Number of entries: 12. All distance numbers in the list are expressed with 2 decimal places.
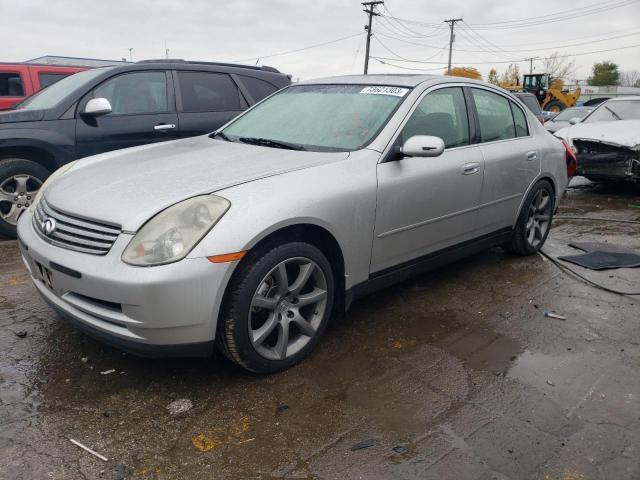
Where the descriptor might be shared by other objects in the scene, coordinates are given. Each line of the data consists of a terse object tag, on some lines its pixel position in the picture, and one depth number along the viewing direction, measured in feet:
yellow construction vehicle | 90.22
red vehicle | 26.48
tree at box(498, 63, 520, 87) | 267.92
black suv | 17.43
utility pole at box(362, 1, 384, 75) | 128.67
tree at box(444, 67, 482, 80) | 181.23
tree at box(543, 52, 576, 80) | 300.44
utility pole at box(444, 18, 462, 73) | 185.43
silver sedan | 8.20
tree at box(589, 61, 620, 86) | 270.05
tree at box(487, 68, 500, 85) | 279.88
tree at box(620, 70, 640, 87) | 295.07
